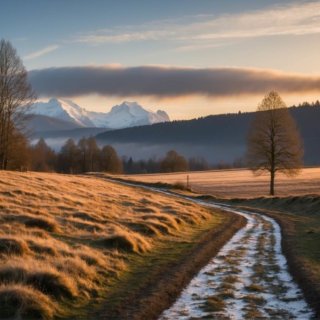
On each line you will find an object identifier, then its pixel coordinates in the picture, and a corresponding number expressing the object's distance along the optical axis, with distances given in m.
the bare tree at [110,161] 152.25
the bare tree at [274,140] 62.47
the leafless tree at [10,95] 56.09
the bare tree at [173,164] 170.62
